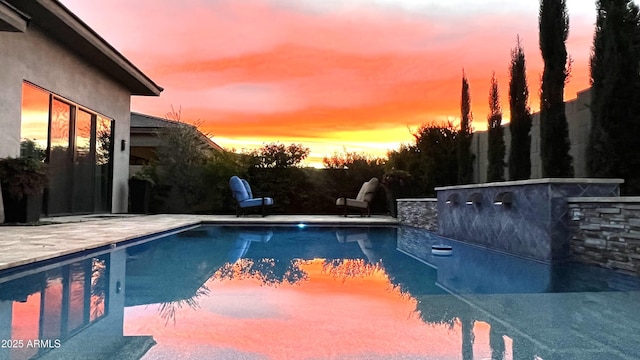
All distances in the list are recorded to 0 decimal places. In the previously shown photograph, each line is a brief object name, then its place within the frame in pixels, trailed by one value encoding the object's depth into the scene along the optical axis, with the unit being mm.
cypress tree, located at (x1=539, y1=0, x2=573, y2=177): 8906
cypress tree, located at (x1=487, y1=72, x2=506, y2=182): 11734
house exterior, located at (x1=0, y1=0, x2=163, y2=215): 7426
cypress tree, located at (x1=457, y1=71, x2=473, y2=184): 13469
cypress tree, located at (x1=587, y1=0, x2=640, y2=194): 7227
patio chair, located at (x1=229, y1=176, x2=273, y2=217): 11672
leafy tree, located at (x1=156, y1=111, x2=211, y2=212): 13554
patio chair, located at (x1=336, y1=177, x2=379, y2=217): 12397
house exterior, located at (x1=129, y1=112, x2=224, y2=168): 16312
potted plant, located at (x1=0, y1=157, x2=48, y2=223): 6906
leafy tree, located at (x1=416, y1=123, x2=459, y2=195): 14070
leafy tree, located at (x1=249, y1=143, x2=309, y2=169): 14117
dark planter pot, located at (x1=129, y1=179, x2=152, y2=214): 12586
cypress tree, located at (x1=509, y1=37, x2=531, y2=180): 10562
